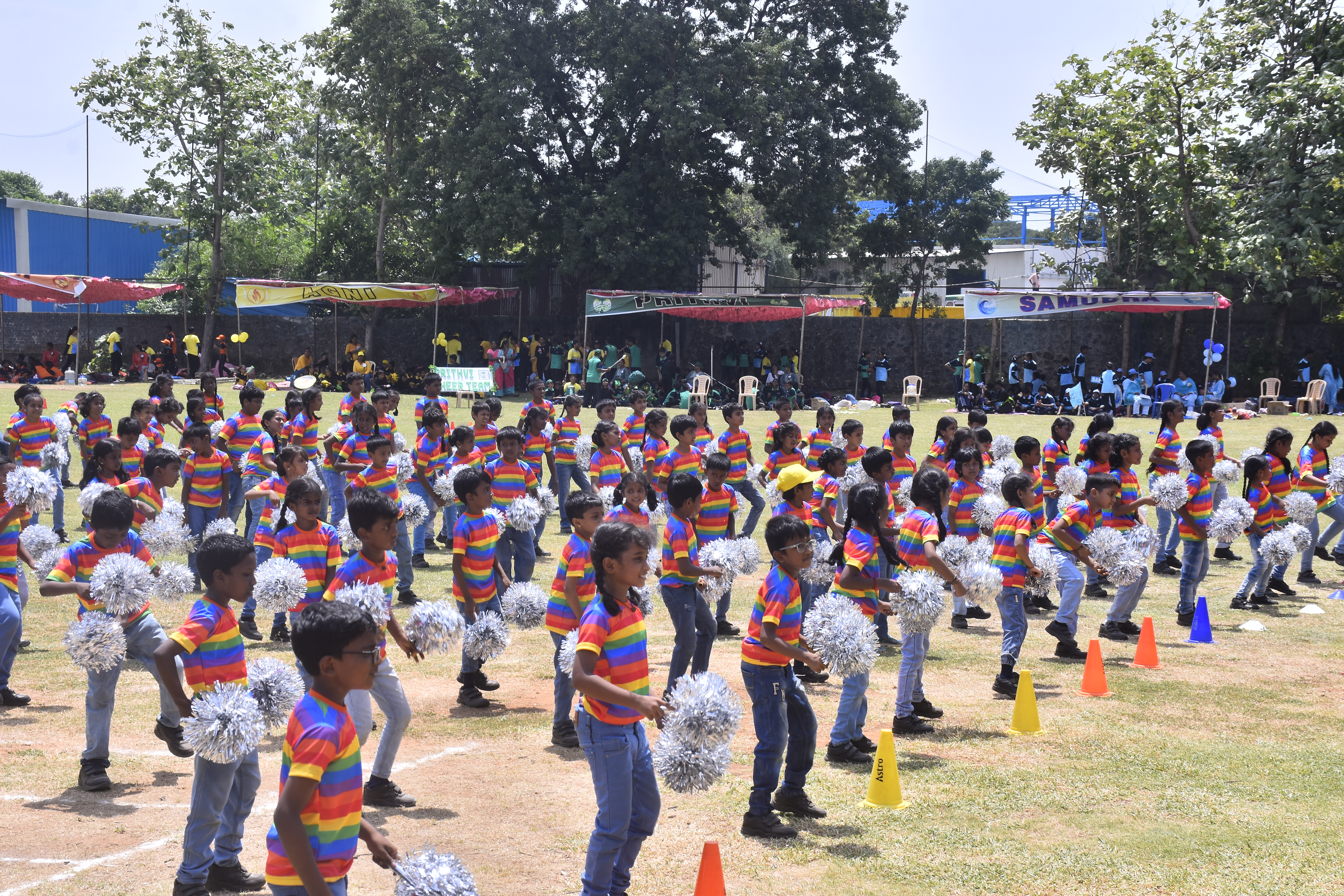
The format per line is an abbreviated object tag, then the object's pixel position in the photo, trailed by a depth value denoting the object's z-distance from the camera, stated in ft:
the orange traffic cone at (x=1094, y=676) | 29.43
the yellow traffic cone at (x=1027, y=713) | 26.22
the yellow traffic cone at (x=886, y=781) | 21.65
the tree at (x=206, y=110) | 141.59
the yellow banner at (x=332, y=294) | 116.88
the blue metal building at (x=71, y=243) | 165.48
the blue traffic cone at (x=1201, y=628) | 35.19
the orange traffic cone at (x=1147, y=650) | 32.30
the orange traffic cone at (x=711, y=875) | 16.62
